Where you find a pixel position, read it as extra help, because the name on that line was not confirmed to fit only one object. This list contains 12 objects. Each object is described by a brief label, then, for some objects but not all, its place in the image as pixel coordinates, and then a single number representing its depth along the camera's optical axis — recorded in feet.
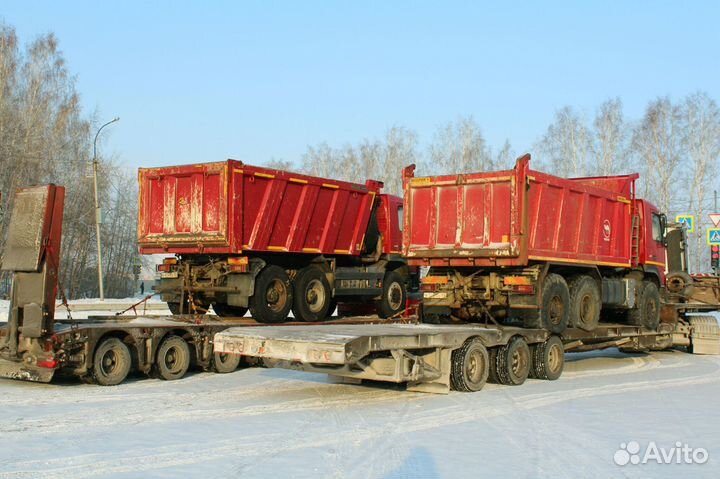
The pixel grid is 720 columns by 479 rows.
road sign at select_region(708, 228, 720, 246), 79.56
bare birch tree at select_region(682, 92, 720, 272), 147.13
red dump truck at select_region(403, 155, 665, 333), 39.78
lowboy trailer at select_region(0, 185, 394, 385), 35.04
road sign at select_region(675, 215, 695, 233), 85.38
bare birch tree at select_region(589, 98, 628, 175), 151.53
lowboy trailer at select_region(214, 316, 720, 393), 30.94
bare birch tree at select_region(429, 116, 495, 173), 176.65
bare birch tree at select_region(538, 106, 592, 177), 155.22
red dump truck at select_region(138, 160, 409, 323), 46.14
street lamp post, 105.60
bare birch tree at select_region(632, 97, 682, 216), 148.56
